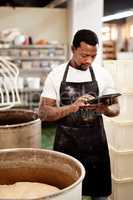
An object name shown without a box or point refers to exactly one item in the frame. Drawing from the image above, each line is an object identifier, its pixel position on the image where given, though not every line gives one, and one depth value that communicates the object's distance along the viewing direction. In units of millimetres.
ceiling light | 8230
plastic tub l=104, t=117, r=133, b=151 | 2832
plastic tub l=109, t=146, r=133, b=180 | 2879
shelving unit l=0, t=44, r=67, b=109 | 5559
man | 2176
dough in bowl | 1772
